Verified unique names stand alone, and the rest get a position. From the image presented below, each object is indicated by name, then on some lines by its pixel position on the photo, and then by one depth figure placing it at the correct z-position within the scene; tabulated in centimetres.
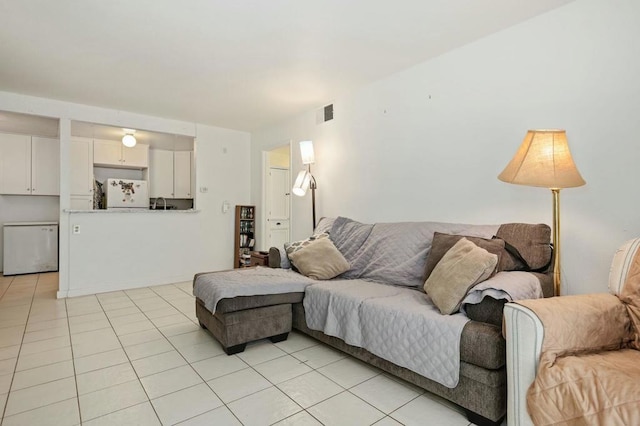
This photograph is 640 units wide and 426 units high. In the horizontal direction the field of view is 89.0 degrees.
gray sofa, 159
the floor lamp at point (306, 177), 404
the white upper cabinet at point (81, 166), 550
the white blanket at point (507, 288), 168
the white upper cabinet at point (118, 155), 573
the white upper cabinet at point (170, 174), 618
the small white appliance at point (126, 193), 552
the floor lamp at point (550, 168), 177
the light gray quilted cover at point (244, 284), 242
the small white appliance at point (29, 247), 548
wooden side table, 416
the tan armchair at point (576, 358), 112
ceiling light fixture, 508
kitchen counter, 421
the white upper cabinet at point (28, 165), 553
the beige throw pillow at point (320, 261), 292
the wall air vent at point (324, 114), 407
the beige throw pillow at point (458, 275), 182
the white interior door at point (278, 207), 542
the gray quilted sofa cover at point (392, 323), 171
